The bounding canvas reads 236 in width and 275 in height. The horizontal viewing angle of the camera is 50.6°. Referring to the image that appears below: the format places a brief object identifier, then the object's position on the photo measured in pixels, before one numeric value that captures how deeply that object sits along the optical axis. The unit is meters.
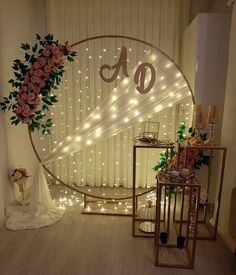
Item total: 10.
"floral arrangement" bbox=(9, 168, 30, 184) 2.54
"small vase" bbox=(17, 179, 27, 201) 2.62
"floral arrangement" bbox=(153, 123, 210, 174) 2.30
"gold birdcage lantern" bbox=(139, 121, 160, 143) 3.14
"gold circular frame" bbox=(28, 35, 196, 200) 2.39
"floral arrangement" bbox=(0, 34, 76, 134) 2.24
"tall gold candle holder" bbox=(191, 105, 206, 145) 2.10
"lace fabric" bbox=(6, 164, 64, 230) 2.43
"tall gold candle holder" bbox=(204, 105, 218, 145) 2.08
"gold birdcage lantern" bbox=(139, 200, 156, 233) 2.34
